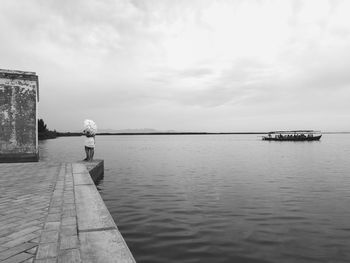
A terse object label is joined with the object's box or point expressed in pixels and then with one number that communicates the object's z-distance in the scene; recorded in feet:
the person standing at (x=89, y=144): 47.47
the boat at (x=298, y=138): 284.82
